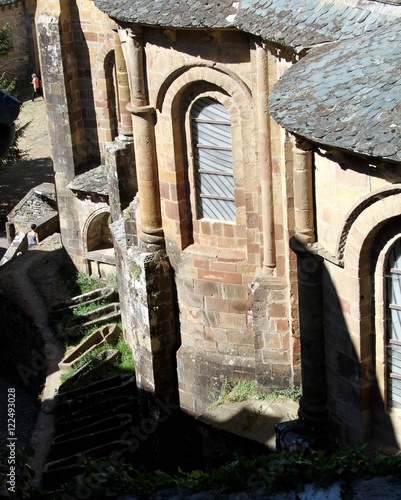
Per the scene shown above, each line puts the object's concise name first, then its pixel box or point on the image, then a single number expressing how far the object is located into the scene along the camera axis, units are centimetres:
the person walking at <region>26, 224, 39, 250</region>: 3134
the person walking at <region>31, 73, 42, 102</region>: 4822
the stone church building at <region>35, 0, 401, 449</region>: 1377
